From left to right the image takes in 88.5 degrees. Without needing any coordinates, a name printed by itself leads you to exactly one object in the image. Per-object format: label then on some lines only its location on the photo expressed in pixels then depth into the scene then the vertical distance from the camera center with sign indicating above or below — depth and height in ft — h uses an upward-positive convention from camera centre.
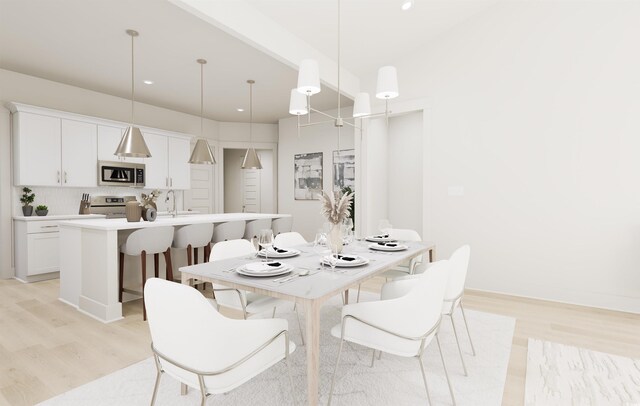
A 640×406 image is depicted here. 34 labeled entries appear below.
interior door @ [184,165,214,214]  22.33 +0.47
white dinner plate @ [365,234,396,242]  9.22 -1.19
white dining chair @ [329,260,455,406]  5.07 -1.96
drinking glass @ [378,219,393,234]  9.86 -0.87
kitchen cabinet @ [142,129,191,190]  19.08 +2.14
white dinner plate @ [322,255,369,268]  6.29 -1.26
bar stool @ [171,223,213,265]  11.24 -1.37
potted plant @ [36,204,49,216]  15.01 -0.53
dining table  4.77 -1.37
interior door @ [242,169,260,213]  27.02 +0.58
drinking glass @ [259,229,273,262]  6.51 -0.83
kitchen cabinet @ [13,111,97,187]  14.28 +2.19
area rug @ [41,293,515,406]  5.90 -3.63
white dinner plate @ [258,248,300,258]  7.06 -1.23
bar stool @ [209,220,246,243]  12.52 -1.28
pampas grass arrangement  6.61 -0.22
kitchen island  9.48 -1.99
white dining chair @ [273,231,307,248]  9.27 -1.24
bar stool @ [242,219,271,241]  13.69 -1.24
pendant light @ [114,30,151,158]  10.37 +1.68
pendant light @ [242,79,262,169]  14.79 +1.65
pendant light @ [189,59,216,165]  13.08 +1.75
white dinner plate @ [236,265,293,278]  5.56 -1.28
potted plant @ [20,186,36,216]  14.69 -0.12
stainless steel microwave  16.94 +1.31
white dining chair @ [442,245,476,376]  6.43 -1.68
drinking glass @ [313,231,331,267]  7.70 -1.24
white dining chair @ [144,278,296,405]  3.87 -1.78
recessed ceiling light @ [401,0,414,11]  10.21 +6.02
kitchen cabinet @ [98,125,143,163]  16.75 +2.98
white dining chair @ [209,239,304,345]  7.15 -2.21
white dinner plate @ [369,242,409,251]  7.98 -1.23
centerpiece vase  6.78 -0.85
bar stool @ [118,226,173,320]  9.77 -1.43
